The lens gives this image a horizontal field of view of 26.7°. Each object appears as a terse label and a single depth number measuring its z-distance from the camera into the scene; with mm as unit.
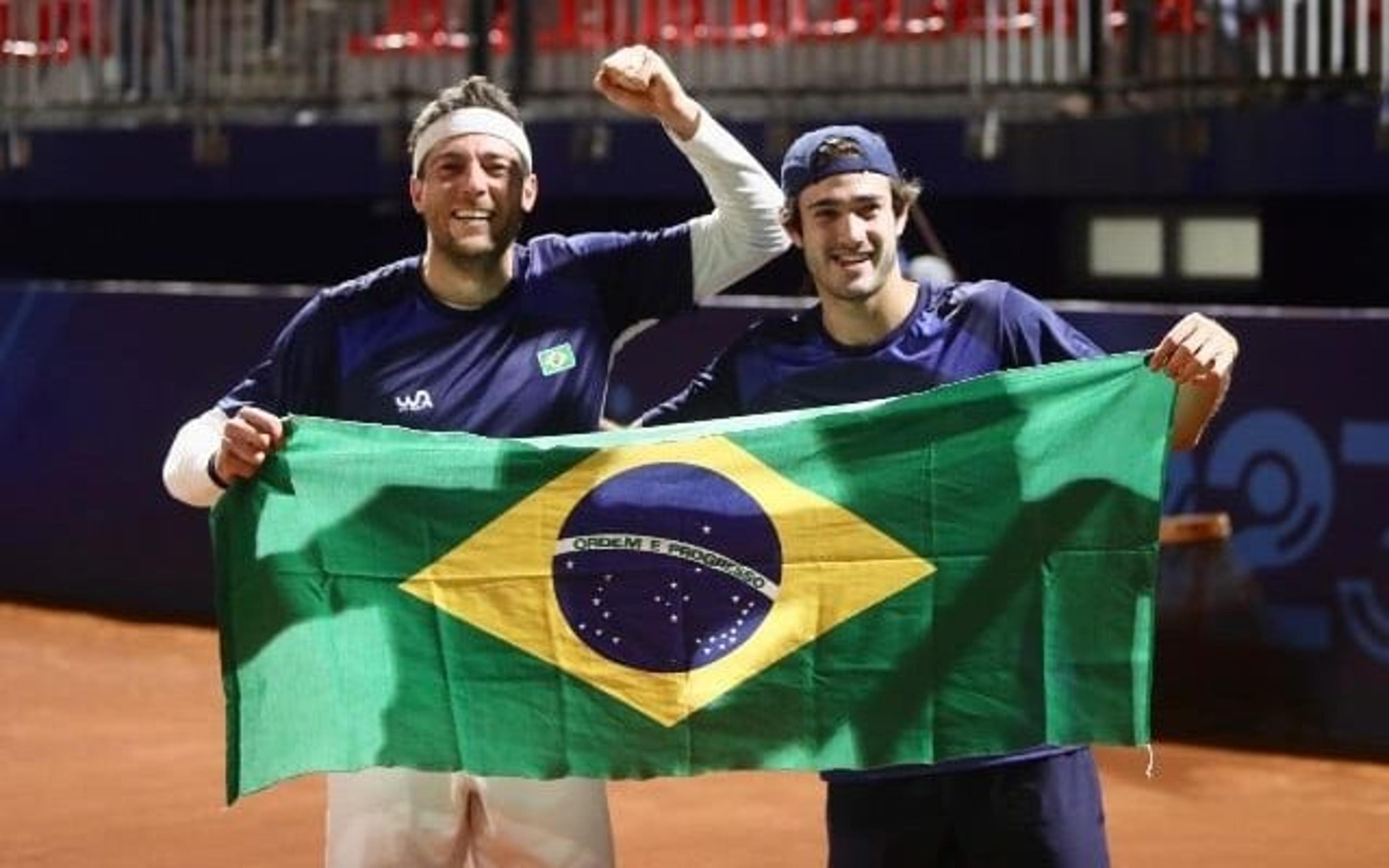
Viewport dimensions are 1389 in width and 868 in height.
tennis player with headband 5562
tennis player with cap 5145
